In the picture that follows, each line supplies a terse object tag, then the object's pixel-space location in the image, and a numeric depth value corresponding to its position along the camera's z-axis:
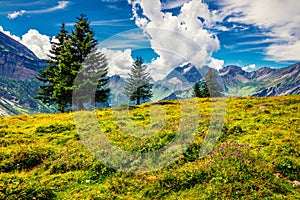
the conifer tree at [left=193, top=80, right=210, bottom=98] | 71.26
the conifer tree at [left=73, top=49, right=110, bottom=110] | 34.66
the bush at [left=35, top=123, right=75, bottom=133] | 18.38
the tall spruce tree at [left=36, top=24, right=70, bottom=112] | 39.84
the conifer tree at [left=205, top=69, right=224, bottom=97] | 66.89
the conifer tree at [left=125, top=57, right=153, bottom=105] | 48.80
